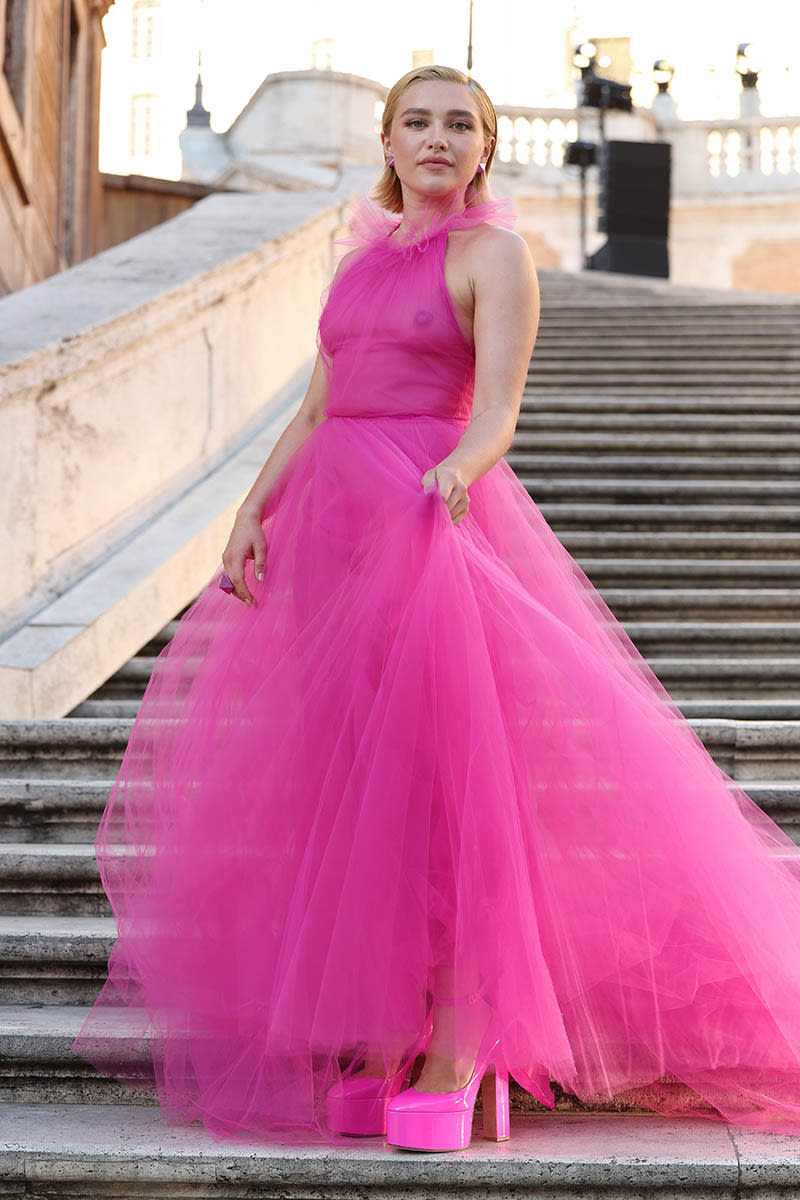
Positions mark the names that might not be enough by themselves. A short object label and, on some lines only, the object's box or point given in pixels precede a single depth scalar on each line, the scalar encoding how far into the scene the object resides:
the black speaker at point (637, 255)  19.00
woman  2.37
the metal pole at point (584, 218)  21.91
